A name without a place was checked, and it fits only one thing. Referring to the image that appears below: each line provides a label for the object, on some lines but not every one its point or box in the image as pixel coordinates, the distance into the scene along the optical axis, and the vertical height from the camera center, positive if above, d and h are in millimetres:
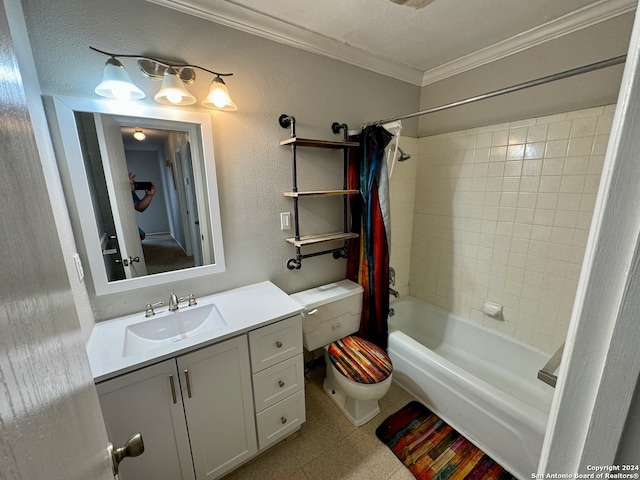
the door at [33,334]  251 -176
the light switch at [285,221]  1674 -200
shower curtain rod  982 +469
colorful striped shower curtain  1759 -274
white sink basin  1193 -678
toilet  1476 -1045
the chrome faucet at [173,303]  1321 -574
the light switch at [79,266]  1095 -317
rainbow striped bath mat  1323 -1462
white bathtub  1275 -1236
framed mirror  1127 +9
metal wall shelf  1553 -25
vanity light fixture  1054 +480
